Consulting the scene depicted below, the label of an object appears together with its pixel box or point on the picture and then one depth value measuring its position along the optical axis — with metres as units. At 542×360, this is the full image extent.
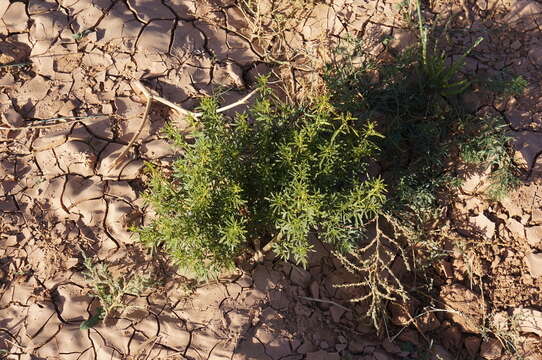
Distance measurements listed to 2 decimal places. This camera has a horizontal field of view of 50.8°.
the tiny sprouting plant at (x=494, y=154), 3.65
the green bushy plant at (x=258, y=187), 2.89
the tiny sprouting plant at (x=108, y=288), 3.17
